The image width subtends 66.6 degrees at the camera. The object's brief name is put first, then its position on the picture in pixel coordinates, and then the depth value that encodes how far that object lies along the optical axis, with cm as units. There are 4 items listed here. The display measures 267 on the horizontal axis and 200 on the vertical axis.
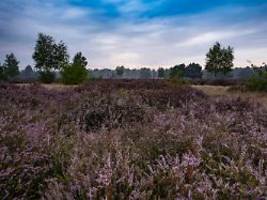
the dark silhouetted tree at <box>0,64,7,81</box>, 2104
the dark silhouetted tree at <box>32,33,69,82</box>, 2810
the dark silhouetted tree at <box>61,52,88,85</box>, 1579
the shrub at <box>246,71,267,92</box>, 1010
